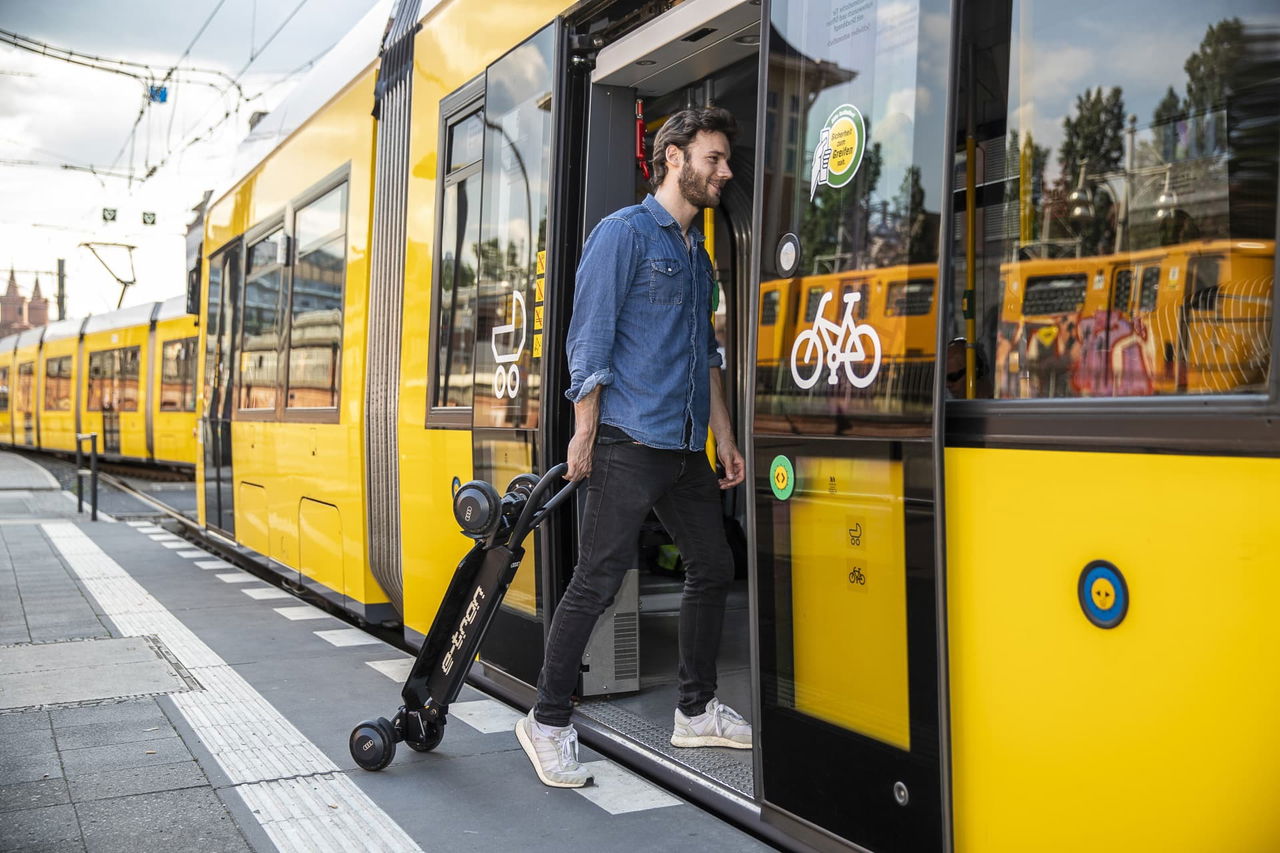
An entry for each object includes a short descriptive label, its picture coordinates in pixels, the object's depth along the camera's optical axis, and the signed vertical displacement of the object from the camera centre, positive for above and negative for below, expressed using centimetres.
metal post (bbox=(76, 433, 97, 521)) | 1346 -90
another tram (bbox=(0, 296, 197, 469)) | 2209 +34
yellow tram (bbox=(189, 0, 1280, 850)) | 198 +0
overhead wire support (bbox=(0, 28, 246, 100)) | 1689 +477
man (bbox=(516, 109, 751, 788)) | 359 -4
